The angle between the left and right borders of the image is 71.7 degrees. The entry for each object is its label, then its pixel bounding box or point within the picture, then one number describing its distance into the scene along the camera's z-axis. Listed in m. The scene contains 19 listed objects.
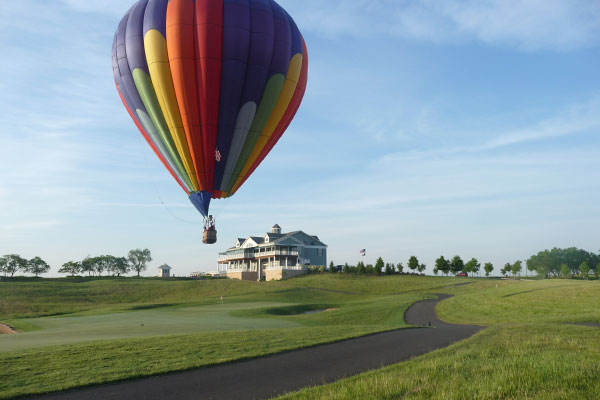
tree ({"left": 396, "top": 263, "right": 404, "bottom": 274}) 100.74
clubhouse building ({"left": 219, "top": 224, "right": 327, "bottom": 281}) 95.75
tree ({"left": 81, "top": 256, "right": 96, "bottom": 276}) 141.75
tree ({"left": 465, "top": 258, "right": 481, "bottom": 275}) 114.06
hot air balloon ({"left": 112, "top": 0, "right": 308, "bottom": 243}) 23.80
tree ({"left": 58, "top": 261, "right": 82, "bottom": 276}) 137.62
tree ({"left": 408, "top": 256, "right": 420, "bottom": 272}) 105.31
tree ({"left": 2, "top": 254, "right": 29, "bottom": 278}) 129.12
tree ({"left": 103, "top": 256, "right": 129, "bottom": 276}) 148.12
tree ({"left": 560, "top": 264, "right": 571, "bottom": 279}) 118.50
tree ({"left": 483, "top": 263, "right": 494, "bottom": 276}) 119.94
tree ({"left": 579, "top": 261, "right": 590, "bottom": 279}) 104.65
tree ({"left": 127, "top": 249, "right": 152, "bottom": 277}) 161.75
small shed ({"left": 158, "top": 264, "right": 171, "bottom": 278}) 156.75
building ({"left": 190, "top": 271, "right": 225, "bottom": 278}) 133.62
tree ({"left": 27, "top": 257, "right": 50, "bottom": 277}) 133.50
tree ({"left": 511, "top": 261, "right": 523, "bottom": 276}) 124.00
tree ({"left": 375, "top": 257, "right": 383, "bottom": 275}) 94.61
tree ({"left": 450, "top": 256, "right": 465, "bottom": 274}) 104.69
